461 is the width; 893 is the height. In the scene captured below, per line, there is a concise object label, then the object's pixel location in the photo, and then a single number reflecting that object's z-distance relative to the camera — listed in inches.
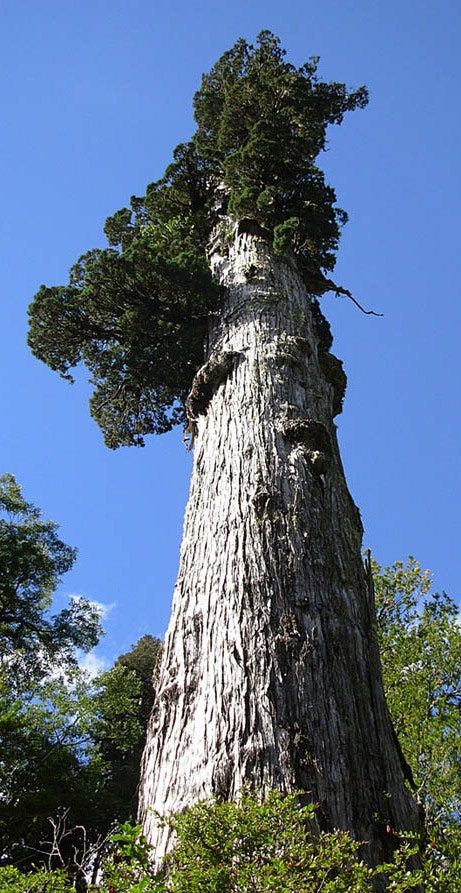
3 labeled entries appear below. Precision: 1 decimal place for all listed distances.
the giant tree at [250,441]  152.8
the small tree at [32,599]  594.5
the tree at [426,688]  276.5
